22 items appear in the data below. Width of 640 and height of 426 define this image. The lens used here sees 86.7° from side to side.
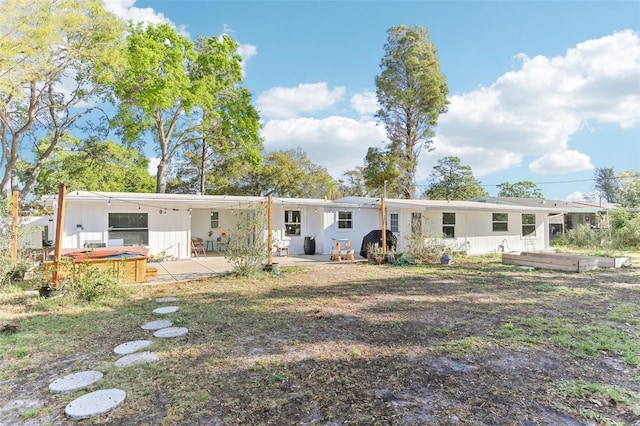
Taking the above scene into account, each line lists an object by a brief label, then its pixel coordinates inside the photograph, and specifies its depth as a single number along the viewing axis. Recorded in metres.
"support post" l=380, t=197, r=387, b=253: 11.74
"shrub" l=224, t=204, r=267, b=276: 8.94
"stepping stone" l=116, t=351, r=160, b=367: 3.65
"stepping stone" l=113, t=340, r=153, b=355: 3.98
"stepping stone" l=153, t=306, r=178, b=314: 5.70
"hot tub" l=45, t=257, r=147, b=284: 6.52
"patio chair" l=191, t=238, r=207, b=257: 14.33
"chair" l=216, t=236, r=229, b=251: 15.48
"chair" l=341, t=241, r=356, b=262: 12.63
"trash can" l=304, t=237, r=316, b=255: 14.75
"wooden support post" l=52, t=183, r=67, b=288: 6.27
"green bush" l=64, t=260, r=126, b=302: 6.32
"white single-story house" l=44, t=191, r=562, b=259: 11.23
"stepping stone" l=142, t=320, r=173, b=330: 4.87
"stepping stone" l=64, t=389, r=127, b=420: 2.68
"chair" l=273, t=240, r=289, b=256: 14.20
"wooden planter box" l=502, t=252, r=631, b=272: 10.08
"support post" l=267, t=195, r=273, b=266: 9.45
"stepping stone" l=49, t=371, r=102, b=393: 3.10
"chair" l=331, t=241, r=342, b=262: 12.51
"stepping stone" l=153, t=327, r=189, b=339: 4.54
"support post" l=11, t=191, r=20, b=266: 7.45
